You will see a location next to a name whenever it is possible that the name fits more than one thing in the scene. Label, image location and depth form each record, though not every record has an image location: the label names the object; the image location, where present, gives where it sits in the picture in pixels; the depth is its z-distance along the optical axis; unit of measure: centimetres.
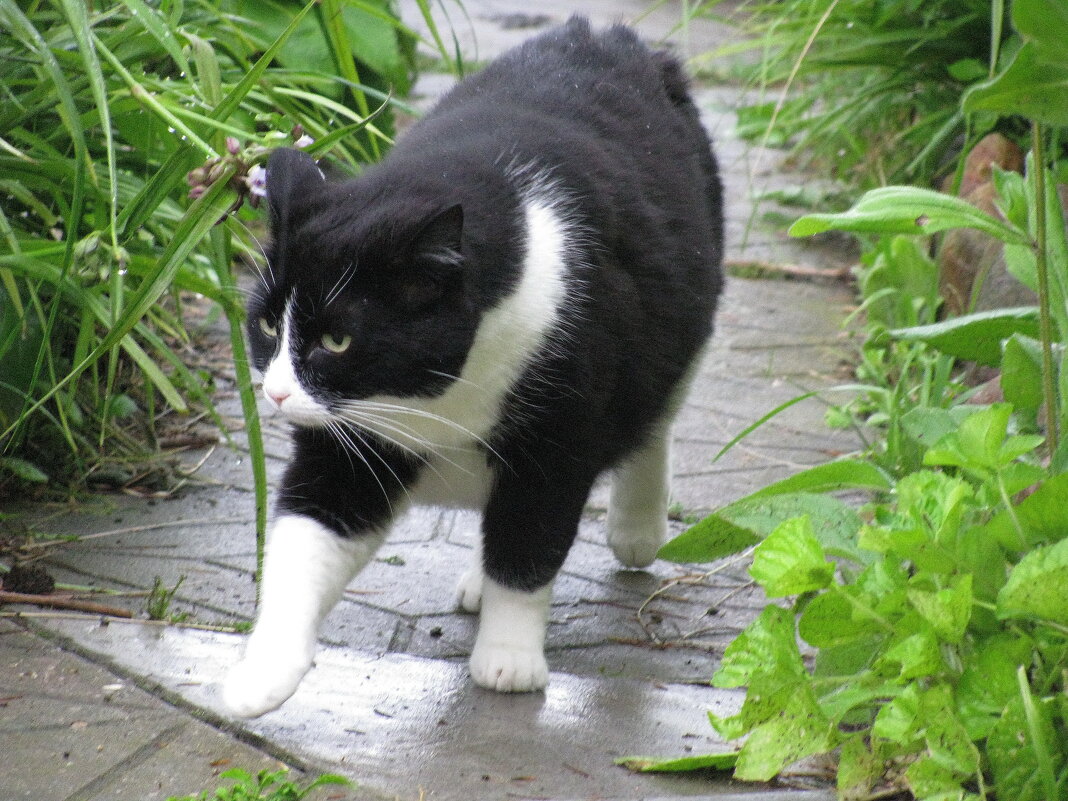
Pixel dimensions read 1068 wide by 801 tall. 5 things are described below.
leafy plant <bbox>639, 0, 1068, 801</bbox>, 293
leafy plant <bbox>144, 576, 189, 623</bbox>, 421
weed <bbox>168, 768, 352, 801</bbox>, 298
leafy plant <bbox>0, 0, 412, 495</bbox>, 376
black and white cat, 362
